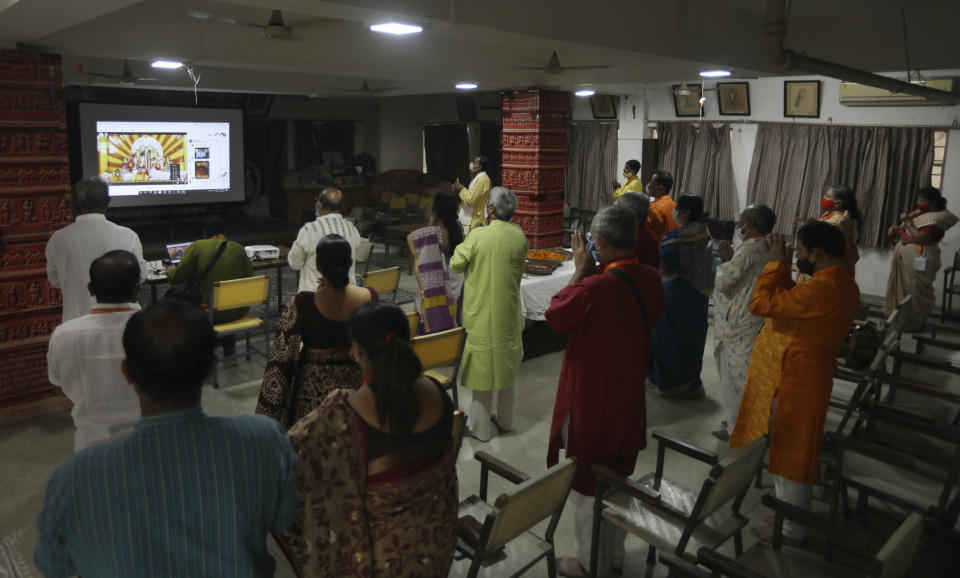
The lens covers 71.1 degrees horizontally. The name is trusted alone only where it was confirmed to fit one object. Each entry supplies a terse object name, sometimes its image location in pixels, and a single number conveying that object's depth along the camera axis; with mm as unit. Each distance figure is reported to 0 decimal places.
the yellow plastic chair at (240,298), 5004
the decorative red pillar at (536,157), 7586
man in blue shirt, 1318
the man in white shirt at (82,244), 3930
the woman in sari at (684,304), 4773
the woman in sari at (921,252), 6598
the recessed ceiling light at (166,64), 5334
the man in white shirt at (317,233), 4762
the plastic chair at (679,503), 2394
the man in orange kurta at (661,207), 5980
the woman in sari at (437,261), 4746
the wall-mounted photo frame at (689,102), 9290
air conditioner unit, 7148
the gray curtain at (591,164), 10883
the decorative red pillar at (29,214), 4258
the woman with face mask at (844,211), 5430
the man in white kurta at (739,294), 3812
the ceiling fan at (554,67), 4883
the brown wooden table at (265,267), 5675
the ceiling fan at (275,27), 3773
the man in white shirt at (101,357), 2312
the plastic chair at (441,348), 3714
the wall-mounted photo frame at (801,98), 8156
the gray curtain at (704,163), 9180
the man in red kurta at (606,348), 2668
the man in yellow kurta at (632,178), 7559
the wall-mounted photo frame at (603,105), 10547
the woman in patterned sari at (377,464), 1693
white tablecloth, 5633
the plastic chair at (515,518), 2148
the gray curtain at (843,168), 7590
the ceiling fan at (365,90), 8492
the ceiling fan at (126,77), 6129
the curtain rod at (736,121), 7336
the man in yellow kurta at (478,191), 6785
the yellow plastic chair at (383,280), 5656
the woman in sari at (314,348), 2777
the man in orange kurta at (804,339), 3018
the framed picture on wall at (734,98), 8742
